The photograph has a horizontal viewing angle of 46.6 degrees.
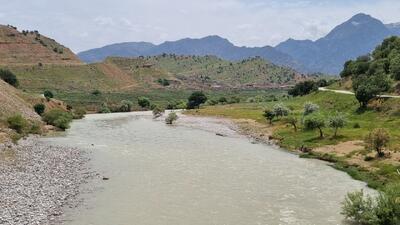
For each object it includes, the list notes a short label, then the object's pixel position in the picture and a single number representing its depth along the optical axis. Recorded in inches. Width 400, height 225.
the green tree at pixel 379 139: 2405.3
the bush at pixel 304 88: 6979.8
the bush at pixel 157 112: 6353.3
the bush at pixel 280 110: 4411.9
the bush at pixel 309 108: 4146.2
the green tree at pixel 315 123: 3282.5
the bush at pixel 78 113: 6013.8
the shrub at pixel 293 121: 3663.4
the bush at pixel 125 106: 7647.6
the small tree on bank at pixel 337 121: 3068.4
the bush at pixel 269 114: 4333.2
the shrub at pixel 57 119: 4367.6
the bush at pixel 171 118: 5182.1
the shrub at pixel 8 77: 6454.2
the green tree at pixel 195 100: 7603.4
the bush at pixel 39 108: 4859.7
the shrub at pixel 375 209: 1333.7
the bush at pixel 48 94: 6805.1
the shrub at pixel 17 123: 3528.5
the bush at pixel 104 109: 7381.9
